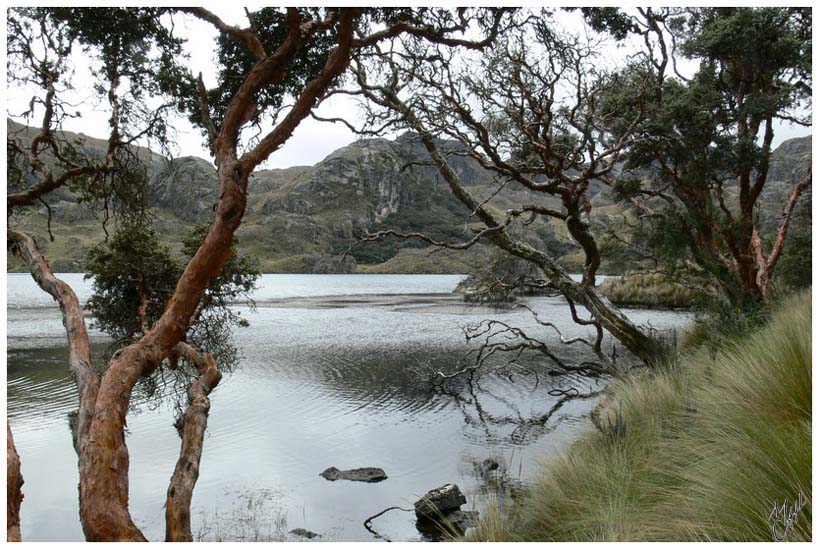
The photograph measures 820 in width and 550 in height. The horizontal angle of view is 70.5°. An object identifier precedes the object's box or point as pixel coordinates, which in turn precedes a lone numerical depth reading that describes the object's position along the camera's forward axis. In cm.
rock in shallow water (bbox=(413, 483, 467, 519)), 550
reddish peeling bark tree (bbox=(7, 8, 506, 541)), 360
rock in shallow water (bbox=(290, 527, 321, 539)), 543
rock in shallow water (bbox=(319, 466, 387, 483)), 689
